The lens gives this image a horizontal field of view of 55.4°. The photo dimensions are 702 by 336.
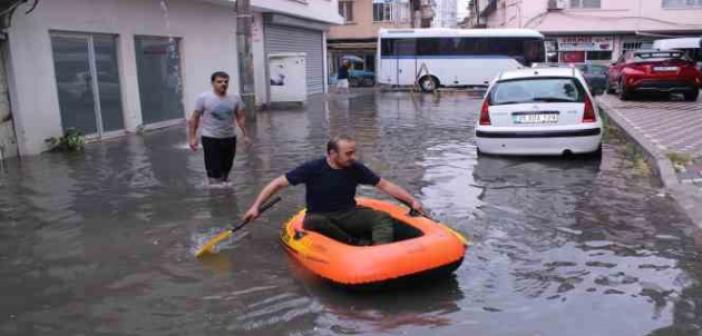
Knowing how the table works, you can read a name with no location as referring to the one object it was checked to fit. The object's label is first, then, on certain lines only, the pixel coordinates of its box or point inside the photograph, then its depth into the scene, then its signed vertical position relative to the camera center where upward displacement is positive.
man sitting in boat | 5.36 -1.18
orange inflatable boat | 4.61 -1.46
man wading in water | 8.30 -0.87
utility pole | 16.11 -0.05
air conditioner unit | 37.75 +2.09
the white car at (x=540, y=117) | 9.78 -1.07
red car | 19.38 -1.01
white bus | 31.56 -0.39
